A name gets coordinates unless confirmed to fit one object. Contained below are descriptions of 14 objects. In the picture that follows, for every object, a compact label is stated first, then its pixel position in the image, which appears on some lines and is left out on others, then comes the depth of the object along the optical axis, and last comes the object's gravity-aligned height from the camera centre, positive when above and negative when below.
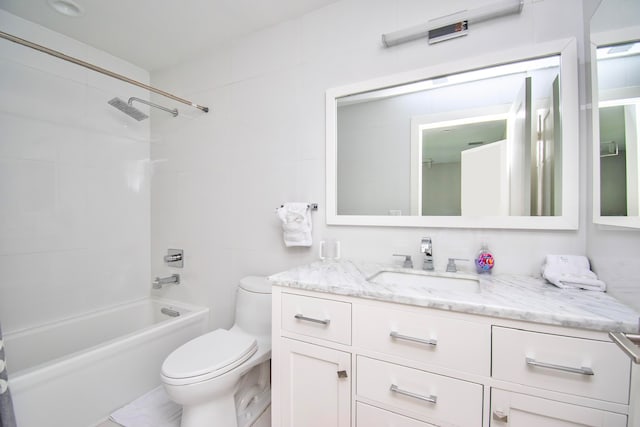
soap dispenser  1.14 -0.19
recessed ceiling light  1.48 +1.21
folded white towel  0.92 -0.21
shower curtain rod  1.18 +0.81
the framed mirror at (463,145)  1.10 +0.35
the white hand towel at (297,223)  1.53 -0.04
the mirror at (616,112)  0.70 +0.32
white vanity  0.68 -0.42
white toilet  1.12 -0.69
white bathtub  1.19 -0.81
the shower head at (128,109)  1.77 +0.74
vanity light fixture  1.14 +0.90
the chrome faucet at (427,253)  1.23 -0.17
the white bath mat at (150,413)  1.39 -1.09
